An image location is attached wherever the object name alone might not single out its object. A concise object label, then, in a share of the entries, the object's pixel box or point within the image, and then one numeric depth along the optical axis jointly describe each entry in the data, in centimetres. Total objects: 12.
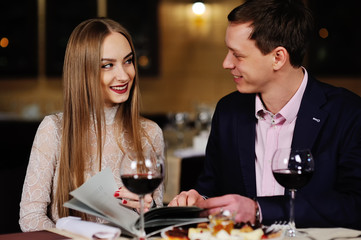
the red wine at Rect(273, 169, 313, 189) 195
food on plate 180
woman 238
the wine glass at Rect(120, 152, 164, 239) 188
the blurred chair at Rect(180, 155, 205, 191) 326
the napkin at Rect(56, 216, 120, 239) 188
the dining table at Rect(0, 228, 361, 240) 191
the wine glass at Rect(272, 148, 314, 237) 195
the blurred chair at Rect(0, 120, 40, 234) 240
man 226
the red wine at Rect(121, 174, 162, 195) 188
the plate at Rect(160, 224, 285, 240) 180
